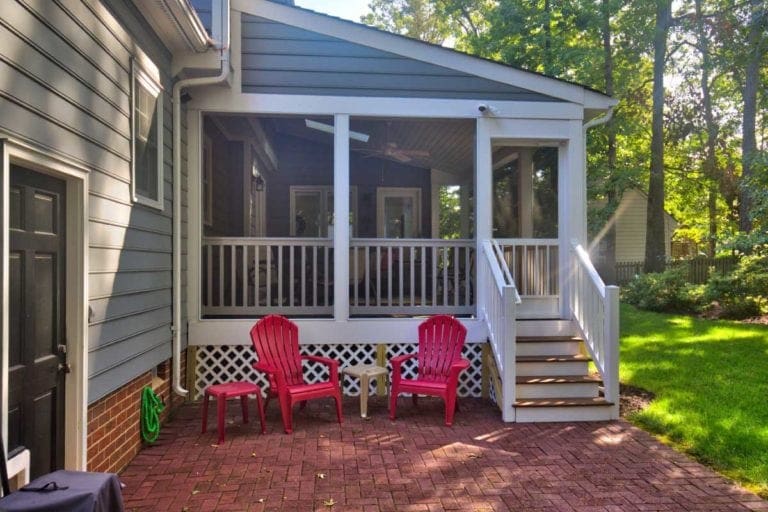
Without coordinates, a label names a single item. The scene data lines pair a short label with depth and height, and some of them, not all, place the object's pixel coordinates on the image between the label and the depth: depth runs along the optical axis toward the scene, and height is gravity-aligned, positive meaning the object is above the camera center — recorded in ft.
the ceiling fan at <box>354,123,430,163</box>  27.43 +5.60
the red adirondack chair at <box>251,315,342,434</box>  15.15 -3.14
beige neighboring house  73.20 +4.12
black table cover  6.21 -2.82
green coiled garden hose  13.65 -4.00
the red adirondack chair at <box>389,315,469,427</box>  16.25 -3.05
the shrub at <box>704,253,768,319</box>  32.99 -1.88
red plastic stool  14.21 -3.61
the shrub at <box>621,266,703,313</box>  36.81 -2.37
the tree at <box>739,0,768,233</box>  40.50 +10.98
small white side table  16.30 -3.55
